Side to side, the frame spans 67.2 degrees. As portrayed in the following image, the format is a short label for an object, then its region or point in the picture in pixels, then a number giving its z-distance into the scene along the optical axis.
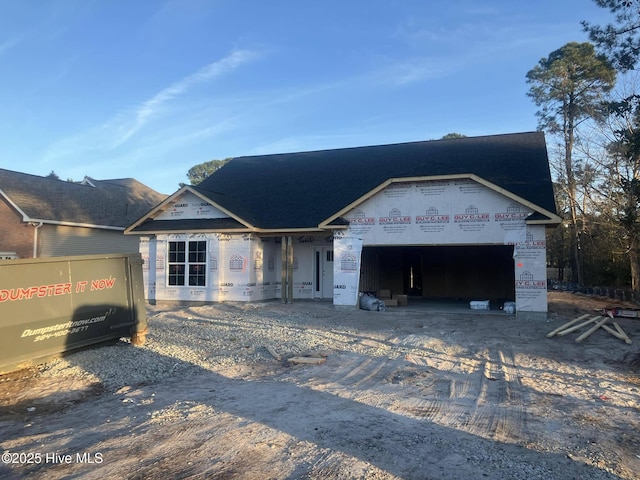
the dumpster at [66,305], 7.60
